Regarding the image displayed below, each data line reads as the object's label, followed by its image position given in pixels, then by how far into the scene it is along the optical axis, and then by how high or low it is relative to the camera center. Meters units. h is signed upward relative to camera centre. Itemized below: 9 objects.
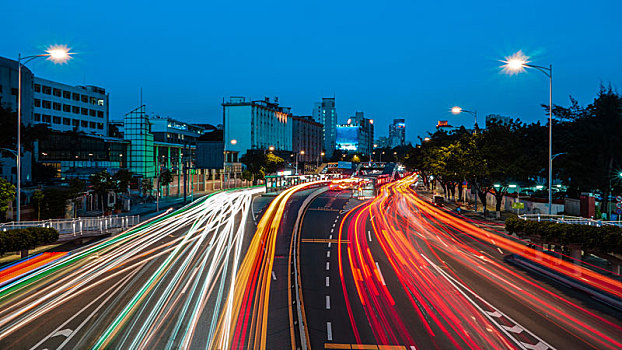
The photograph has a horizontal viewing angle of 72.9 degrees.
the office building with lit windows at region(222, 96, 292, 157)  137.38 +15.24
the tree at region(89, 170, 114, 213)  45.78 -1.43
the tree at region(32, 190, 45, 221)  36.03 -2.56
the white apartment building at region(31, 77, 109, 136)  90.12 +14.42
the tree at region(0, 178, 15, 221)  29.28 -1.73
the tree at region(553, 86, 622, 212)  46.22 +2.83
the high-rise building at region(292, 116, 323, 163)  182.38 +15.63
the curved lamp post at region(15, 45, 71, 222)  24.33 +6.80
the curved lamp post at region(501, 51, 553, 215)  26.44 +6.99
